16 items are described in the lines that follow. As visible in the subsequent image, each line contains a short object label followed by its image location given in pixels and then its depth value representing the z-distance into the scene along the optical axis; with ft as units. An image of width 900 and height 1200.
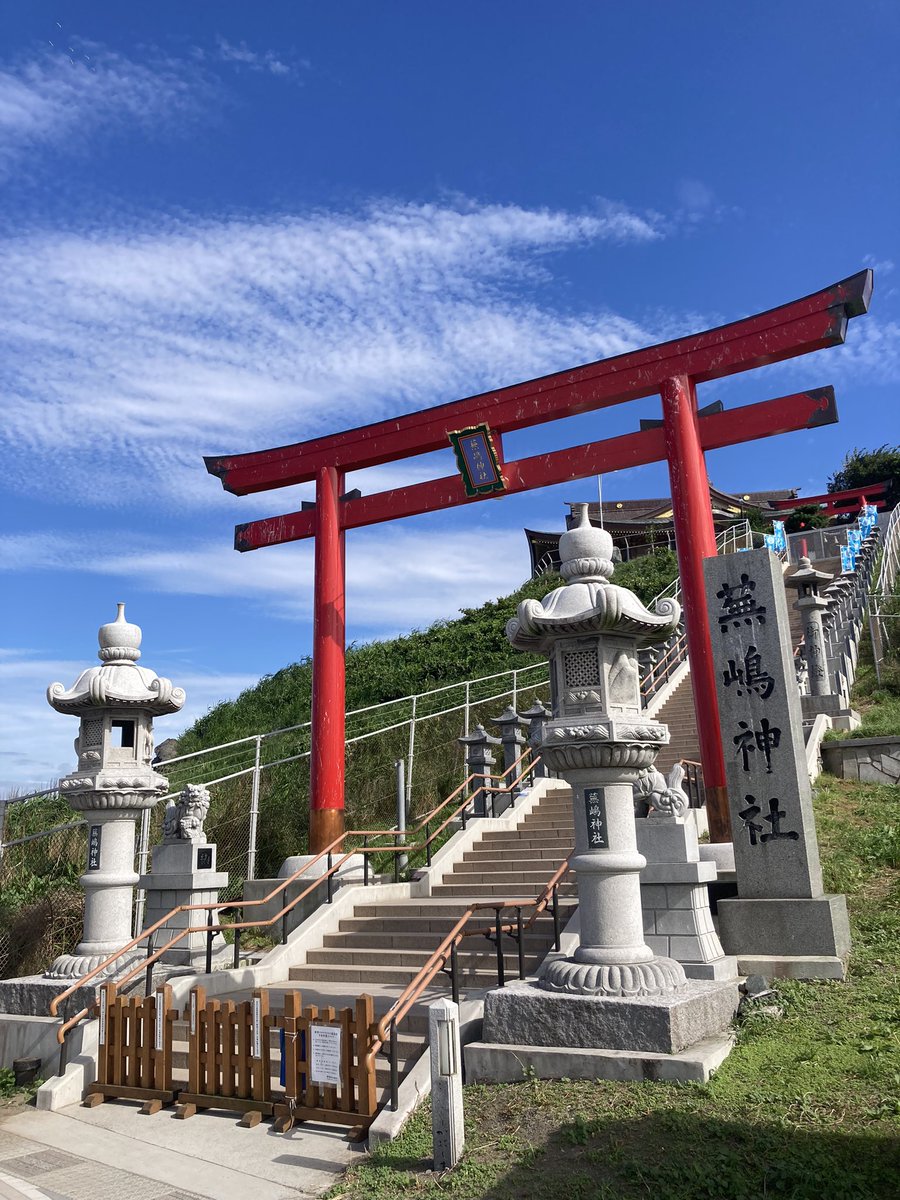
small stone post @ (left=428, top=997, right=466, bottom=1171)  16.81
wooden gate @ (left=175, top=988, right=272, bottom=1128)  21.22
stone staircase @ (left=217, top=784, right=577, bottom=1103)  26.86
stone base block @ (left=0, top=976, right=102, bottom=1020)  27.22
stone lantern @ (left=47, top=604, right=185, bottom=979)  29.91
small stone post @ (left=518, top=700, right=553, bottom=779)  46.24
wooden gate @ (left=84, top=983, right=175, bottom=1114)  23.12
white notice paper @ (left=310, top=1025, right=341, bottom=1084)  19.98
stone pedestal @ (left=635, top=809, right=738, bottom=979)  24.53
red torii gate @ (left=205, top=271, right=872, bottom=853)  34.94
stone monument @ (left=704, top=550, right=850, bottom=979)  25.21
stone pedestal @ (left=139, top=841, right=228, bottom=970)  31.58
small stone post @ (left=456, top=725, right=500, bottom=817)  45.01
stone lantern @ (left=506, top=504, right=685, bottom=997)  21.20
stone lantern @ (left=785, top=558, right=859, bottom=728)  47.85
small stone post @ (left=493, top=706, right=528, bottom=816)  48.07
